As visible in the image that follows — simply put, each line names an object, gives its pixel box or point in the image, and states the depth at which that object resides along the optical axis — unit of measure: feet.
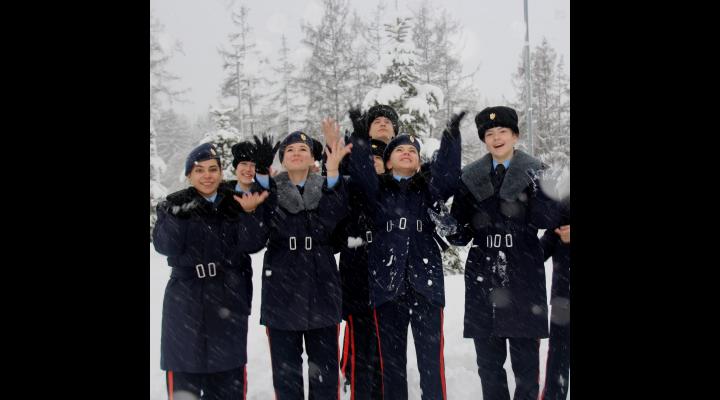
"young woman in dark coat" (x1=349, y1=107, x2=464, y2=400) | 14.01
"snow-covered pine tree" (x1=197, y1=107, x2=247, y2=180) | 56.44
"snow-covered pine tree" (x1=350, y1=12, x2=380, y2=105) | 79.36
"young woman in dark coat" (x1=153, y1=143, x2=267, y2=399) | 12.98
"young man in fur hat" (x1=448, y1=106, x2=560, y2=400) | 13.75
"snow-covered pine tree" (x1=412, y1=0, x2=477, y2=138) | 75.20
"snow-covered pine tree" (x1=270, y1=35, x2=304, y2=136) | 91.61
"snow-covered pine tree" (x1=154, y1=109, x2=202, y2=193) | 119.85
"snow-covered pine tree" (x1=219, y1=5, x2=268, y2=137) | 84.89
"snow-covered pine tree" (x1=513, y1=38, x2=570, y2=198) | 93.61
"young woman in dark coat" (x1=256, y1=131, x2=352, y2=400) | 13.56
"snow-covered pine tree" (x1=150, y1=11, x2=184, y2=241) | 66.85
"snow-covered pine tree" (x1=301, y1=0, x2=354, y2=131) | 80.07
